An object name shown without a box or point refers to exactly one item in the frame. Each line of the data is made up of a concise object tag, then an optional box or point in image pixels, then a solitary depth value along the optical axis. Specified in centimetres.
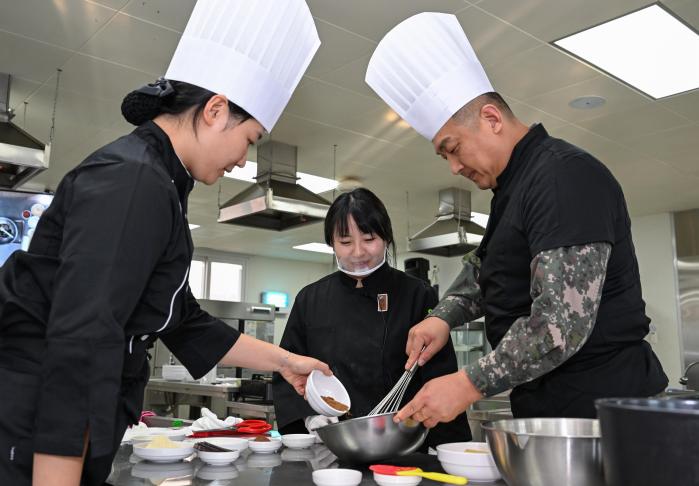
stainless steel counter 113
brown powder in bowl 155
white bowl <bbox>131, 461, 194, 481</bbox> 118
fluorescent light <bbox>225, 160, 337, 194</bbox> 598
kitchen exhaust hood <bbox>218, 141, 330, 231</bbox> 486
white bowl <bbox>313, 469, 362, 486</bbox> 106
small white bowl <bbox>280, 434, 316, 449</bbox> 154
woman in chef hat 86
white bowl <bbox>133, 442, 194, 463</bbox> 130
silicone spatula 111
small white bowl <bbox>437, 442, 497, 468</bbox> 113
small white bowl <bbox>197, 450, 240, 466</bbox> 129
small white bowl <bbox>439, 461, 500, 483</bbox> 113
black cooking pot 60
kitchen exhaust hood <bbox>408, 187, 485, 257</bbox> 601
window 1055
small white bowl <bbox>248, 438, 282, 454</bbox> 146
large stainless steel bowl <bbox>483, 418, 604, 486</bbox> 85
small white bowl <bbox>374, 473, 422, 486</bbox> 108
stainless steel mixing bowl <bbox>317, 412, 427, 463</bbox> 128
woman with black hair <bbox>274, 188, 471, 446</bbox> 200
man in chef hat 113
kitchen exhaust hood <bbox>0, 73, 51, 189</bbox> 381
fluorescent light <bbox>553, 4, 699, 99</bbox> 330
